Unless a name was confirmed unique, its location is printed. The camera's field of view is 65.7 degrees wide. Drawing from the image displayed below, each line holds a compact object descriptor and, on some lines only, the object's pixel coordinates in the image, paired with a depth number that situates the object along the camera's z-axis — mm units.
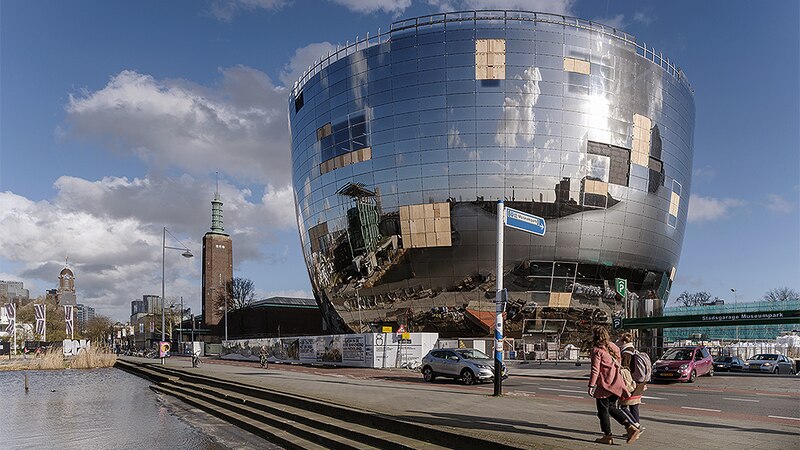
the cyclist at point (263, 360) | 44206
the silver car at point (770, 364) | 40094
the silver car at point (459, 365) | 25669
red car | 27028
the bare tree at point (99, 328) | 131938
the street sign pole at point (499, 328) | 18594
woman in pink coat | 9602
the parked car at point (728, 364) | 39781
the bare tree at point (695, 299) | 137250
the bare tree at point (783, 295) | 128762
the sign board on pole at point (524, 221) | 19503
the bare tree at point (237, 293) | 125594
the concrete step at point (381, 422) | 10000
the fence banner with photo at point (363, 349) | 39906
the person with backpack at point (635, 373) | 9781
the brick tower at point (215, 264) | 126562
